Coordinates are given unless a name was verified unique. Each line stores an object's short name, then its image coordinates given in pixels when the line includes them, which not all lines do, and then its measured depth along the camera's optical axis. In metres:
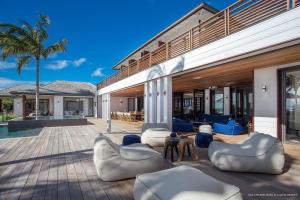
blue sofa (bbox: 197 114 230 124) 11.67
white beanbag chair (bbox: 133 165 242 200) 2.10
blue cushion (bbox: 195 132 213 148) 6.05
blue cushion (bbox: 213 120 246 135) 8.67
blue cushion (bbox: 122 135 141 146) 5.66
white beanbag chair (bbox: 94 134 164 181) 3.44
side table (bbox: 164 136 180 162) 4.89
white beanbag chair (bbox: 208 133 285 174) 3.75
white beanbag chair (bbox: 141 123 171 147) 6.34
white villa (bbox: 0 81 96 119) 20.97
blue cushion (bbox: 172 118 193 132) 9.79
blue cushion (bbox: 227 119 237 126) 8.78
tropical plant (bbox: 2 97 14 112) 25.94
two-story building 4.61
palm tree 11.77
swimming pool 9.40
